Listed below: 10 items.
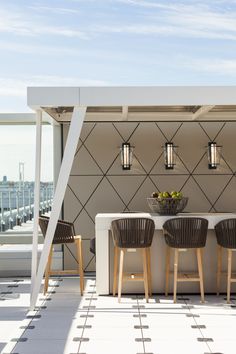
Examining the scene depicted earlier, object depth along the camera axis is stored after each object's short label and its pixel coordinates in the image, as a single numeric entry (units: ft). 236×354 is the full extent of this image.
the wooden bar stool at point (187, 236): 20.56
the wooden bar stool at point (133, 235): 20.66
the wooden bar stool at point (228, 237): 20.62
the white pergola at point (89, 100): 19.26
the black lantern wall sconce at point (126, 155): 27.30
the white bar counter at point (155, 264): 22.04
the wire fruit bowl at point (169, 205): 22.44
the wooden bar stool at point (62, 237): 22.47
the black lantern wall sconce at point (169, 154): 27.30
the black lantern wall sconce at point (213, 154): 27.25
